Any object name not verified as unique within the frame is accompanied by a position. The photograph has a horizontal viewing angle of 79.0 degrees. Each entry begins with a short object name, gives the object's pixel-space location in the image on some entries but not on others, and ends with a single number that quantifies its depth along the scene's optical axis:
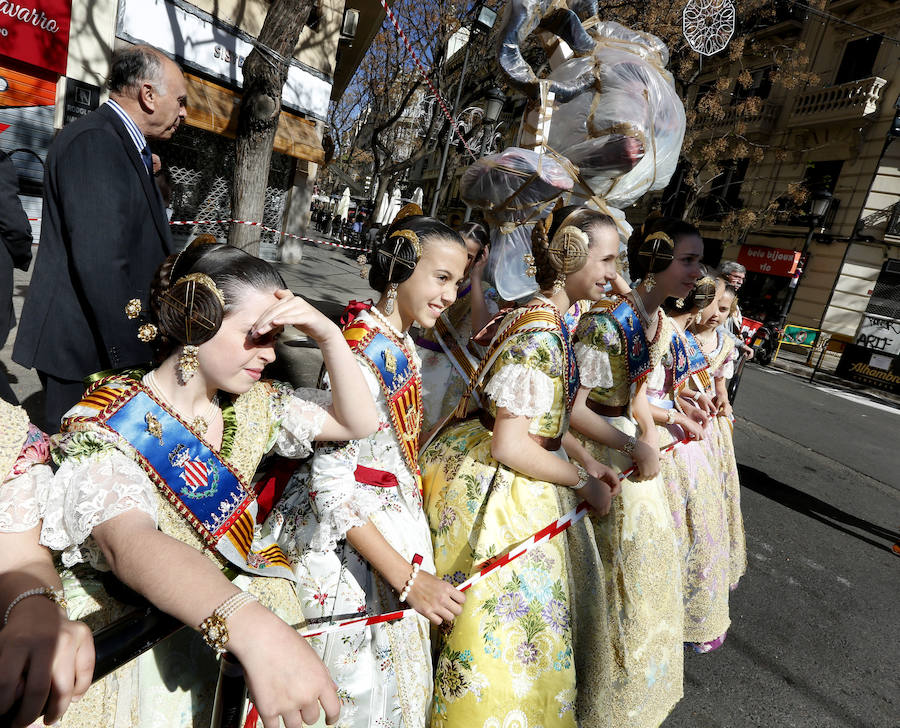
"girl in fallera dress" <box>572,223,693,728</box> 2.06
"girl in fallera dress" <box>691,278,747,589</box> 3.80
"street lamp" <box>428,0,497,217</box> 8.04
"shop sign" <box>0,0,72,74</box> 7.73
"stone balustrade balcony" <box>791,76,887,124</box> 16.36
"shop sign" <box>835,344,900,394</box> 14.80
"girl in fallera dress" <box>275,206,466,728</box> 1.51
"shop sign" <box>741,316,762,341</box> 7.73
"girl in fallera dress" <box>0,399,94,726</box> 0.81
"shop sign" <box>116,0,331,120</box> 8.54
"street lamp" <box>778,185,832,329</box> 11.97
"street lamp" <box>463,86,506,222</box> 8.19
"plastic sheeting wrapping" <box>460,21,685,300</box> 3.00
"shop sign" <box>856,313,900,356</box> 15.59
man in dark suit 1.98
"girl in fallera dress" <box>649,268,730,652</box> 2.99
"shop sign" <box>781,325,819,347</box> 17.28
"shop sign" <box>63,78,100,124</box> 8.60
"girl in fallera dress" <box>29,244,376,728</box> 0.96
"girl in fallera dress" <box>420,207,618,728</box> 1.65
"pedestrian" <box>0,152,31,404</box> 2.21
